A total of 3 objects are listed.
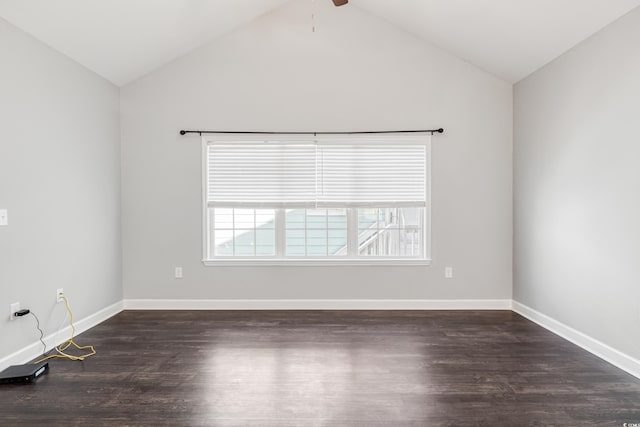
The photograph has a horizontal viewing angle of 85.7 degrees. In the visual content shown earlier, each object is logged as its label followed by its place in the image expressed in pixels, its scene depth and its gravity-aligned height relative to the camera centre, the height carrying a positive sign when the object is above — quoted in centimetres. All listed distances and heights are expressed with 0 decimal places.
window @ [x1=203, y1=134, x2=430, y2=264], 420 +26
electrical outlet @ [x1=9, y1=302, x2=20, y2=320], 273 -74
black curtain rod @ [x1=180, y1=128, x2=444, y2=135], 412 +97
